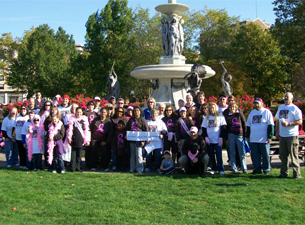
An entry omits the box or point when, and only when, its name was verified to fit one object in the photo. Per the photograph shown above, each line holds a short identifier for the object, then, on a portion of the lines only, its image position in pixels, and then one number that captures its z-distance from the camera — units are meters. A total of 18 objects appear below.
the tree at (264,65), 33.25
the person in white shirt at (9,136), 8.96
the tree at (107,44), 35.16
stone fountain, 12.38
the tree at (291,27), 33.09
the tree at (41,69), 37.91
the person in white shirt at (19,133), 8.73
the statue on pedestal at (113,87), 15.47
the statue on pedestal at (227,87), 18.08
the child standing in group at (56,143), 7.88
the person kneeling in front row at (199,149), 7.22
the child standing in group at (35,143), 8.16
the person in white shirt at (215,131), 7.50
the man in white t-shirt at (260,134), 7.20
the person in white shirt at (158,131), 8.03
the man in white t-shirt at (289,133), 6.79
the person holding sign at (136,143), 7.93
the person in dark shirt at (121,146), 8.18
